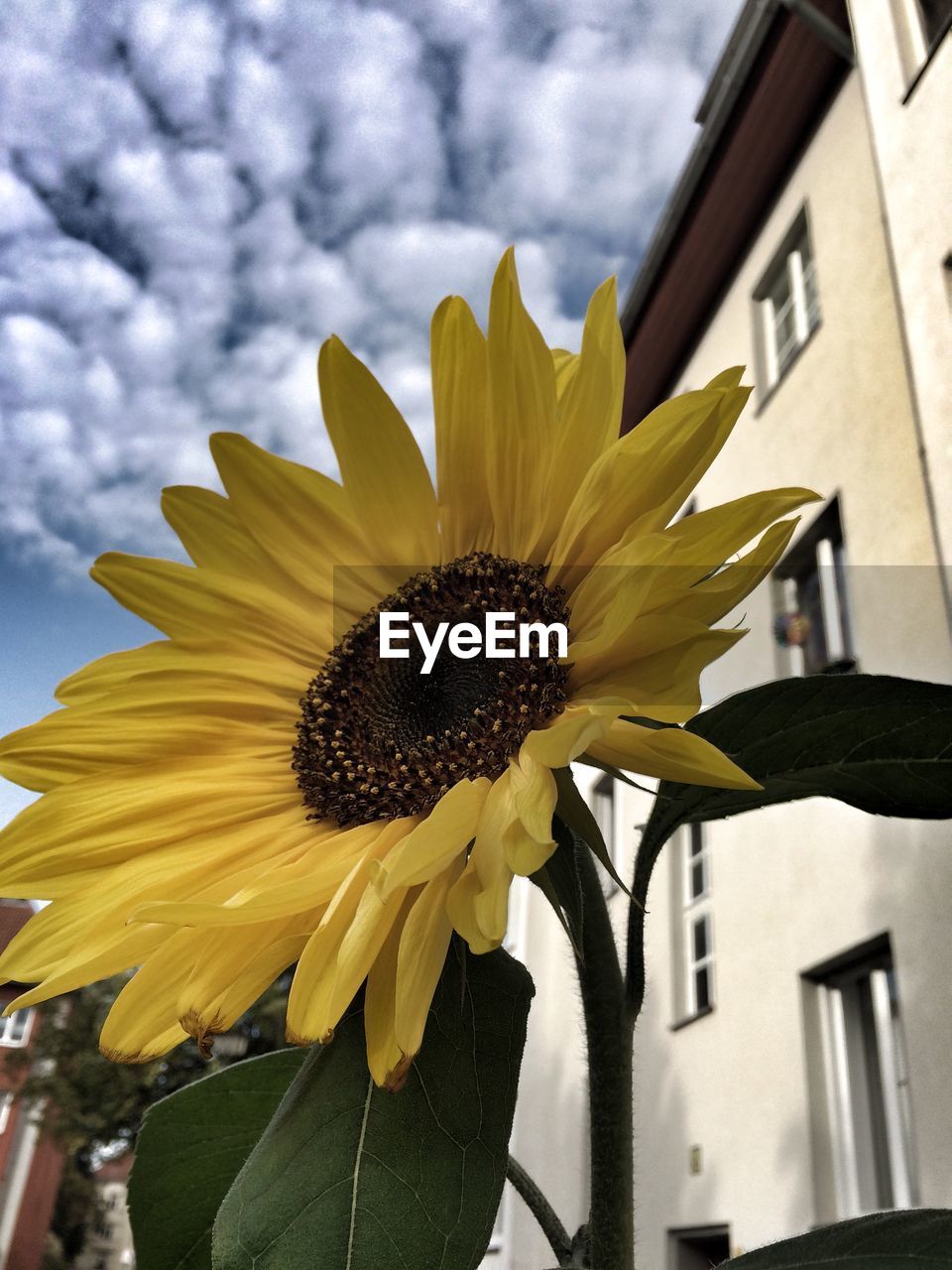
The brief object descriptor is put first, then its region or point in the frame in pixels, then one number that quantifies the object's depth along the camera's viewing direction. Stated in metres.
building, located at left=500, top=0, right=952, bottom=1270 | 5.59
